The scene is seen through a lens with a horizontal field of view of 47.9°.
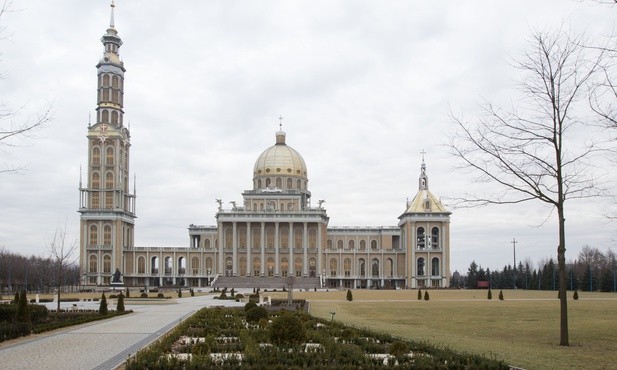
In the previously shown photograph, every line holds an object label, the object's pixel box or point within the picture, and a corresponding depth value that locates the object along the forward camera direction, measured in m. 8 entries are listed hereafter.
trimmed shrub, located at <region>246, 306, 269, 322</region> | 32.62
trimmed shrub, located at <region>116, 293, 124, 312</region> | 45.32
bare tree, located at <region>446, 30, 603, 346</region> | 23.62
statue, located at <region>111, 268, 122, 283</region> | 110.75
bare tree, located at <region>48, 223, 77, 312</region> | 45.34
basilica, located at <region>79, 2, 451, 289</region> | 124.44
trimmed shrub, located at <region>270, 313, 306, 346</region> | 20.84
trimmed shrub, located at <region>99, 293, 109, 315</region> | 41.06
